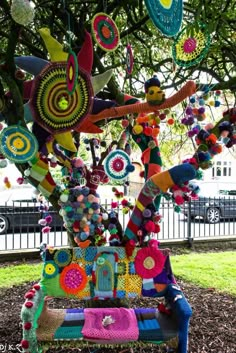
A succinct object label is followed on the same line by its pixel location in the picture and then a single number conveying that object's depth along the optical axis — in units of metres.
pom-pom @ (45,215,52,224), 3.41
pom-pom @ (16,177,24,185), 3.14
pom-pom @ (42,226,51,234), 3.38
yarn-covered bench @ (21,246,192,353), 2.74
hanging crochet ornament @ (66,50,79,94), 2.37
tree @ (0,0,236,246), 2.83
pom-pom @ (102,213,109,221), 3.21
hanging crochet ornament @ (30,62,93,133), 2.82
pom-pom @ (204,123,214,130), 2.87
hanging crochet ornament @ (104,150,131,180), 3.20
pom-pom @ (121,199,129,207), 3.43
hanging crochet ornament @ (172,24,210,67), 2.92
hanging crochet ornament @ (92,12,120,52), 2.80
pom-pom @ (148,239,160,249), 3.21
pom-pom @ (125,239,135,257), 3.20
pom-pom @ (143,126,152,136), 3.30
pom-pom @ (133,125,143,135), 3.26
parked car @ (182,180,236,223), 9.55
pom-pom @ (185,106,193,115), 2.96
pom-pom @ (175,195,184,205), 2.85
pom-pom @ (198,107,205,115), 2.95
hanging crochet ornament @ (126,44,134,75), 3.23
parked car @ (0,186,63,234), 8.05
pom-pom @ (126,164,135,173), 3.19
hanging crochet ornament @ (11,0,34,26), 2.33
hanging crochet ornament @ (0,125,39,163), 2.71
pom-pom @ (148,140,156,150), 3.41
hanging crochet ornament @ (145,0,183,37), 2.27
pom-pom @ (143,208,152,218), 3.09
